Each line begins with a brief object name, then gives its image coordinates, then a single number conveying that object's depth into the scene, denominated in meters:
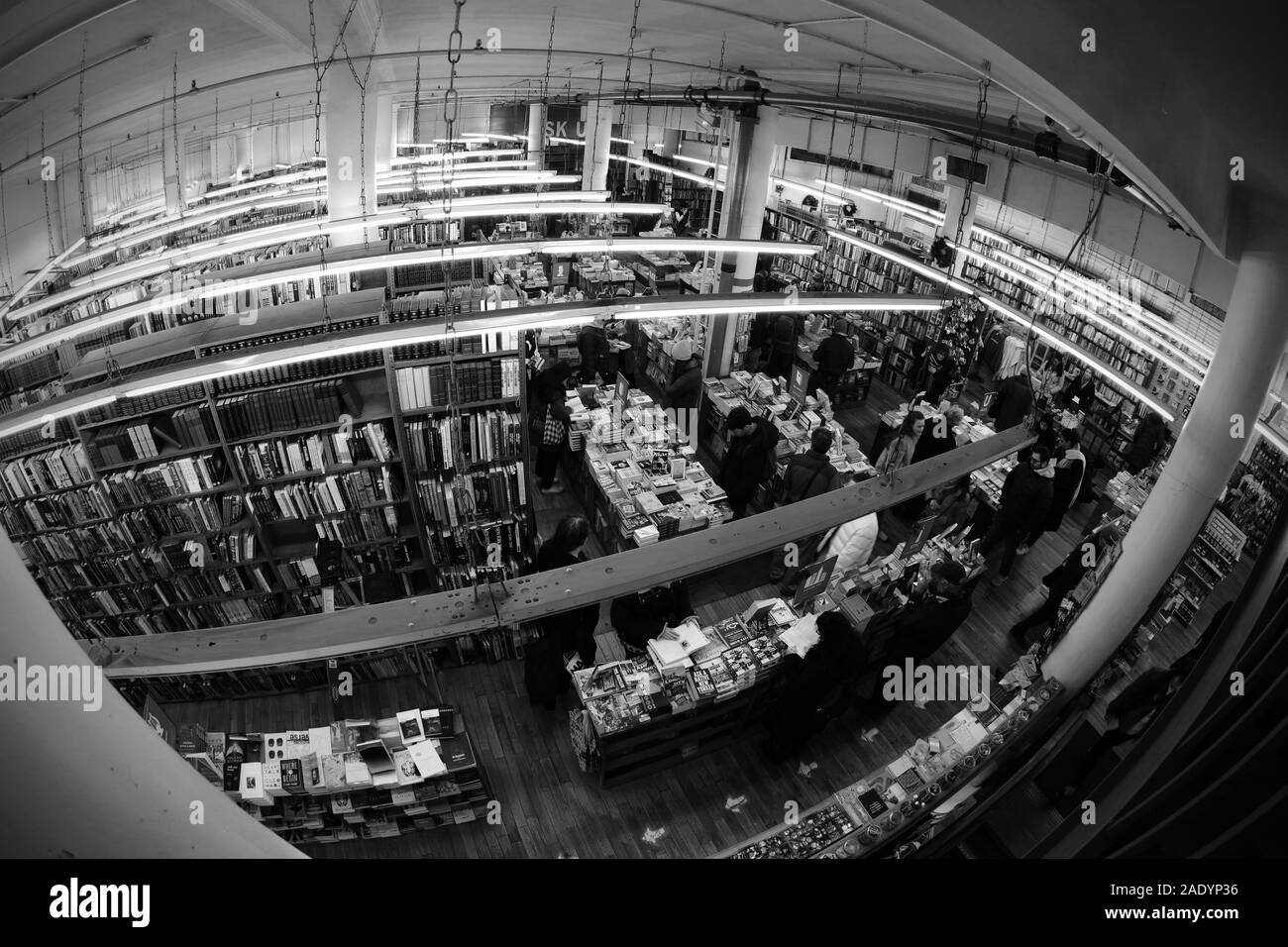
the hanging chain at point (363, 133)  7.26
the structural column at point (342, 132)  7.55
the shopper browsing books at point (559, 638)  5.22
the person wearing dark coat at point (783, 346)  10.67
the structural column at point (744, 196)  9.92
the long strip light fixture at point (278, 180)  10.23
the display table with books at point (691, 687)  4.84
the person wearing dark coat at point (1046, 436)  6.53
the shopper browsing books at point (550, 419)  7.95
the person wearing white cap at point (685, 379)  9.38
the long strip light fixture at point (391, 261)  4.28
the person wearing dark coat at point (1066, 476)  7.31
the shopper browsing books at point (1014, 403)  8.96
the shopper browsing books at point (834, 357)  10.23
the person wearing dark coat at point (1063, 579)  6.24
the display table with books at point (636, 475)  6.89
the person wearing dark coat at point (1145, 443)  8.69
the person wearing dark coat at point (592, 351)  9.98
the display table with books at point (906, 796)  3.91
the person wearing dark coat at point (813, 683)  4.82
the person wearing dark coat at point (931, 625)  5.26
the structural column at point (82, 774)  1.20
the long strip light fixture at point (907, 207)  10.20
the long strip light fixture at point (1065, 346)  5.70
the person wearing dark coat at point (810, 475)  6.95
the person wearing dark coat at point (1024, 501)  6.70
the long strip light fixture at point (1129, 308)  6.23
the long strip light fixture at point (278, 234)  5.46
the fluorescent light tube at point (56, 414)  3.71
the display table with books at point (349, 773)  4.16
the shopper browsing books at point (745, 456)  7.49
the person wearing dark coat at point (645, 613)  5.42
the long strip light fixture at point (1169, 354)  6.24
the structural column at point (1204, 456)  3.57
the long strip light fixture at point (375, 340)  3.76
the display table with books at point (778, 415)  8.24
